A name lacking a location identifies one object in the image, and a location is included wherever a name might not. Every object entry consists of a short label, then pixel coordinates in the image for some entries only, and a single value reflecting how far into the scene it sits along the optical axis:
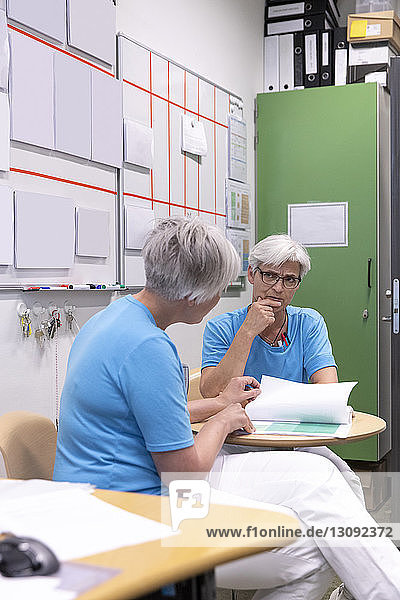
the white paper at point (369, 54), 4.15
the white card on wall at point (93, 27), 2.63
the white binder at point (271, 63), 4.41
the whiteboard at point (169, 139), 3.04
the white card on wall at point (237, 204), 4.00
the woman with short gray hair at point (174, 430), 1.41
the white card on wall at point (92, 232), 2.66
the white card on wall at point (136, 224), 3.00
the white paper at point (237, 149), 4.03
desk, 0.82
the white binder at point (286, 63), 4.37
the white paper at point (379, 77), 4.19
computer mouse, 0.87
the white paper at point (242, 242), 4.03
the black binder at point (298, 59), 4.32
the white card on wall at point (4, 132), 2.26
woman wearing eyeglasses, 2.45
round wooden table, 1.87
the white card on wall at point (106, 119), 2.75
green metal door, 4.13
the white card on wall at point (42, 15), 2.33
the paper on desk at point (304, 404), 2.04
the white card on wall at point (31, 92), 2.33
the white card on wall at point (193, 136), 3.51
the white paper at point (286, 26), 4.33
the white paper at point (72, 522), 0.94
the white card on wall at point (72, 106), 2.54
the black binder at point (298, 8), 4.28
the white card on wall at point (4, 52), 2.26
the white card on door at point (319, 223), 4.20
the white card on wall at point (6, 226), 2.26
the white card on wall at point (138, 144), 2.99
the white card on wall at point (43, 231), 2.35
